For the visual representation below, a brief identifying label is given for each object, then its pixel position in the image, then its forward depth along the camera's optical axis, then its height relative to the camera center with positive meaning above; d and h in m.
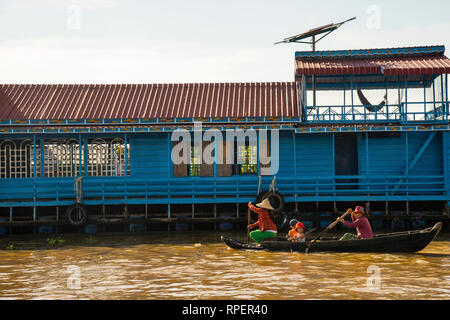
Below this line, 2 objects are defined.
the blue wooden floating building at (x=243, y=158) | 21.19 +0.68
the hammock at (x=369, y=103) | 22.53 +2.76
